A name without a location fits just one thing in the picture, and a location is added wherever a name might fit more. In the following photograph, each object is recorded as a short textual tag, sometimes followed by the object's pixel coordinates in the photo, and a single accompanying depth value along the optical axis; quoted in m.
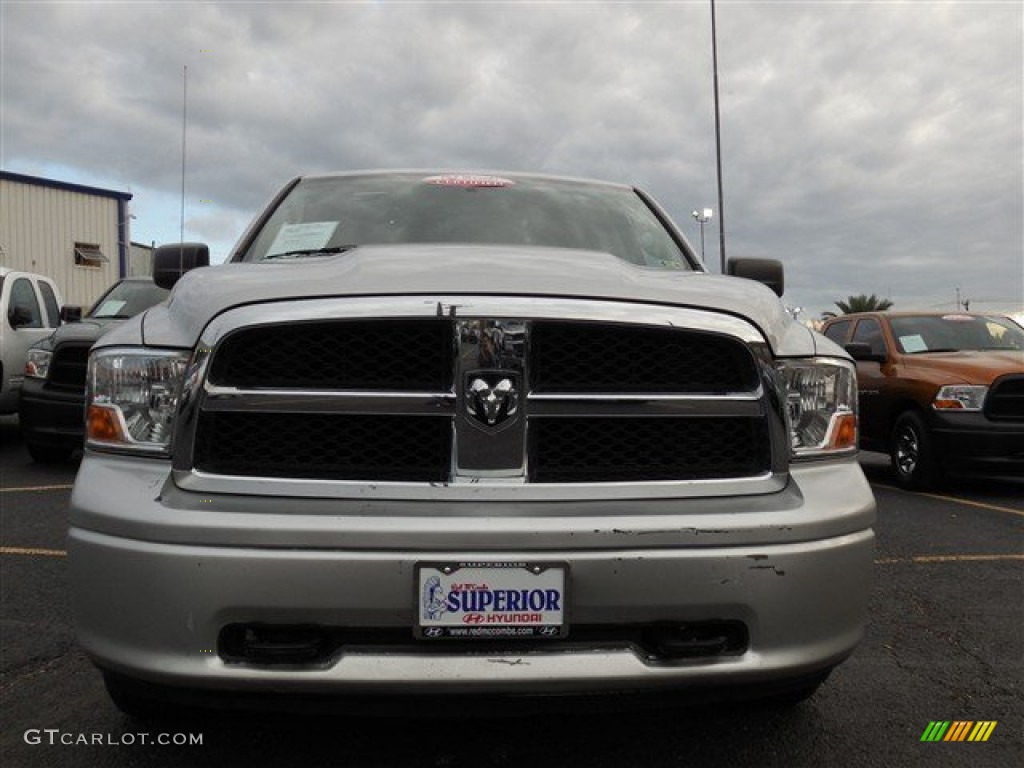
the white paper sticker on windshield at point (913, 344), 7.75
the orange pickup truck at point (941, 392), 6.78
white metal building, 20.83
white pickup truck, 8.77
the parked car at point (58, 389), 7.16
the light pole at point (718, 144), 19.67
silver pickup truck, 1.83
